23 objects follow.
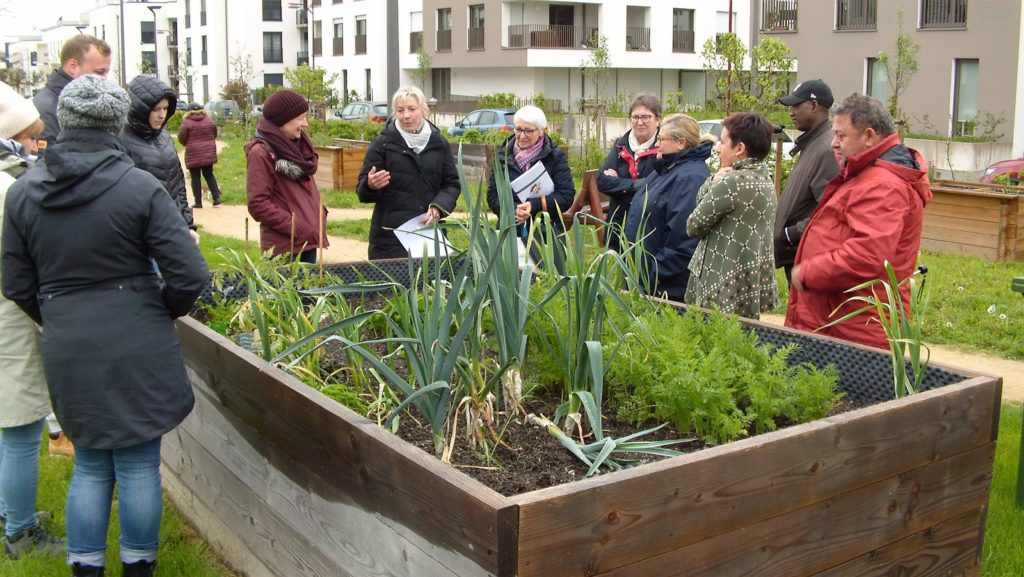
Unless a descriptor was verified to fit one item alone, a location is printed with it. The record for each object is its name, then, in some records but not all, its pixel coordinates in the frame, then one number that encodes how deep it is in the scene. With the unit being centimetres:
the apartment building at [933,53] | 2638
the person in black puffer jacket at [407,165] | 623
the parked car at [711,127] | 2229
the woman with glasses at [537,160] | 624
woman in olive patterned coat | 462
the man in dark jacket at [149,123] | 543
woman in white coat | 404
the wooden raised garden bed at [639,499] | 246
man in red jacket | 418
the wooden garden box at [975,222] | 1070
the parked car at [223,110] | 4147
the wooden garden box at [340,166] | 1745
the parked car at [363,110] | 3706
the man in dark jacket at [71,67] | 552
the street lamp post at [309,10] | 5891
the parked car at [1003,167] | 1529
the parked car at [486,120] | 2953
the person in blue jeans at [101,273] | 339
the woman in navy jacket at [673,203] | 530
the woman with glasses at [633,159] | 620
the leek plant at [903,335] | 340
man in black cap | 549
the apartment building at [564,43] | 4600
